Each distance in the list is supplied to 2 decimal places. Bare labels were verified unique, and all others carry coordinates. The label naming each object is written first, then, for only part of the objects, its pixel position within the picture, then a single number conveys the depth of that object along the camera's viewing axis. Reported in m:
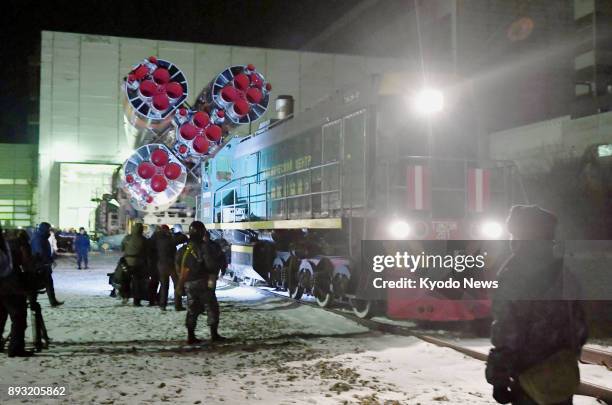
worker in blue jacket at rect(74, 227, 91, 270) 21.67
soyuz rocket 16.94
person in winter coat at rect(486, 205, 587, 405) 2.95
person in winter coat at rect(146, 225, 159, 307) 11.64
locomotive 8.90
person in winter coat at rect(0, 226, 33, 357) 6.54
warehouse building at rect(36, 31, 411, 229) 34.44
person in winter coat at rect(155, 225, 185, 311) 11.51
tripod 6.99
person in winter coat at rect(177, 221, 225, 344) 7.89
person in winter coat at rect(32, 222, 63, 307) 10.65
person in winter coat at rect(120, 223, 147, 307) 11.45
